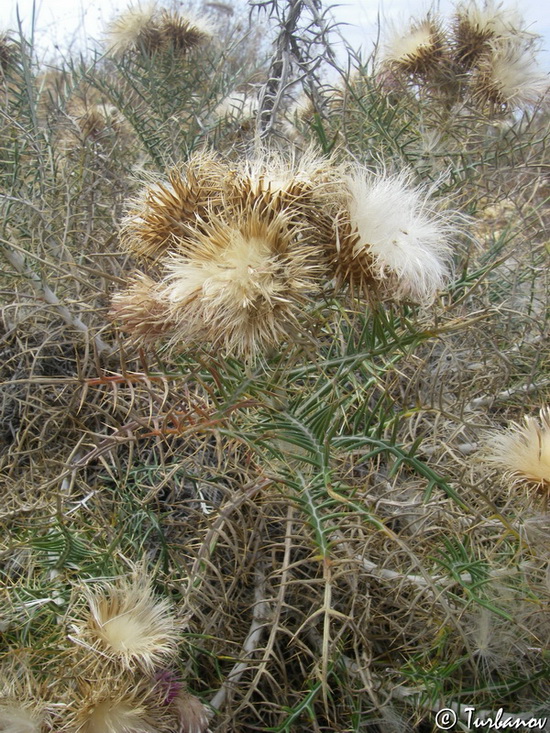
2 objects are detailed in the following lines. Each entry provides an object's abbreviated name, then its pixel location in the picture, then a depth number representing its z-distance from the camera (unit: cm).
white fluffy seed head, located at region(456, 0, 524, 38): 38
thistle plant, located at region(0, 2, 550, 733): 23
